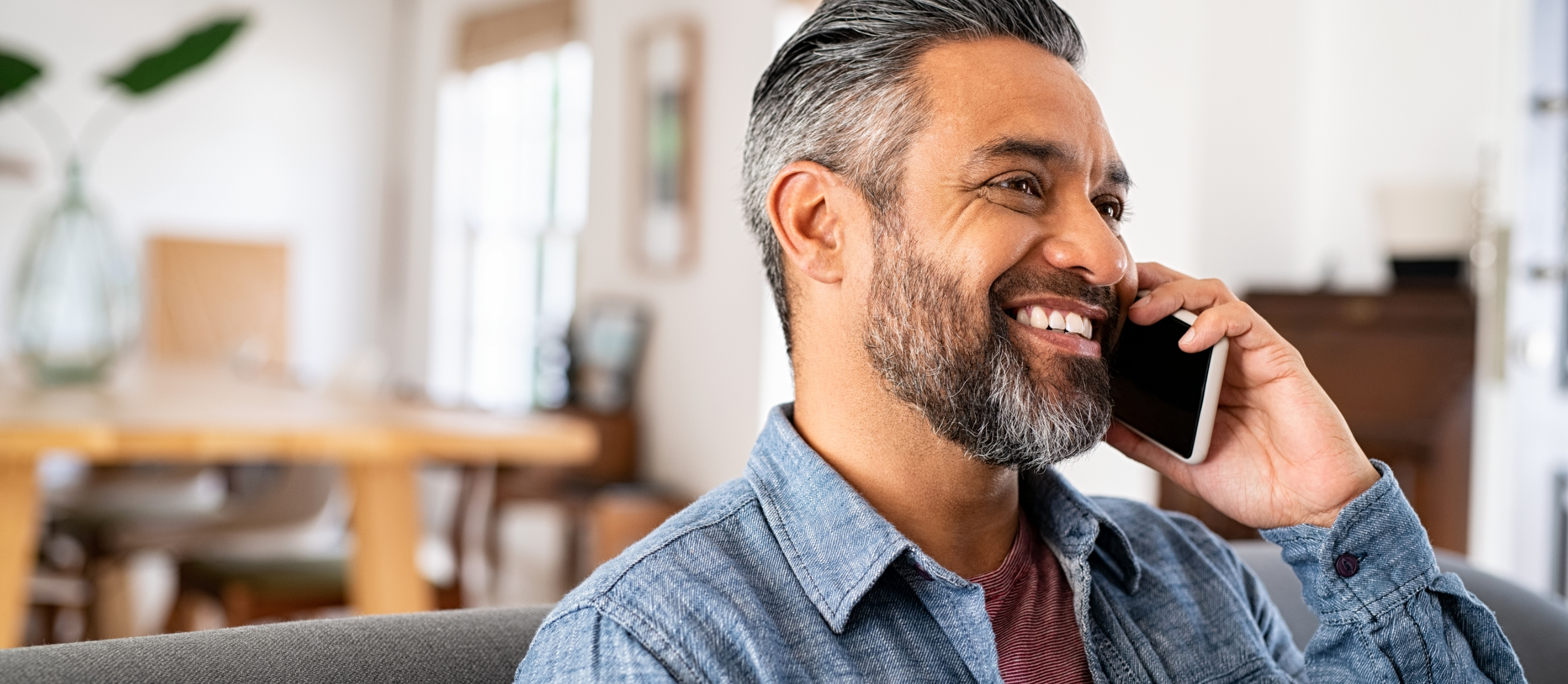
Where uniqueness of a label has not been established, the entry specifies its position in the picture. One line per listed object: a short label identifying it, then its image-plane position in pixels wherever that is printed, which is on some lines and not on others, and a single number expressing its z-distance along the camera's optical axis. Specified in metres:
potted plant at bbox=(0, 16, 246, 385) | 2.88
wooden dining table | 2.05
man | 0.95
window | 6.17
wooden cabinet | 2.75
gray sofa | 0.89
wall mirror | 5.12
